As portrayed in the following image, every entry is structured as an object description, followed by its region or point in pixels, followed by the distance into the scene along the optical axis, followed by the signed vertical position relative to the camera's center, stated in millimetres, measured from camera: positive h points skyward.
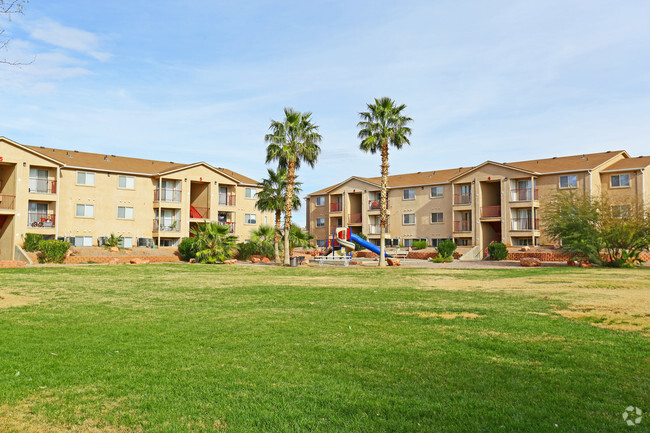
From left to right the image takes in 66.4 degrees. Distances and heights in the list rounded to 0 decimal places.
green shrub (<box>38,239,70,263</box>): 34812 -412
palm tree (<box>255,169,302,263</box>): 42000 +4500
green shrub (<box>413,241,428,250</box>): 55875 +16
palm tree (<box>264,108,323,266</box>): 37094 +7764
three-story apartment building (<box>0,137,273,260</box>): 40781 +4500
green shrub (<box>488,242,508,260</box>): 44781 -530
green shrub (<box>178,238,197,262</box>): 40534 -319
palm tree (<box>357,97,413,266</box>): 36656 +8535
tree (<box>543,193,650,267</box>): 33750 +1093
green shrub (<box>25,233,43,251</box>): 37688 +316
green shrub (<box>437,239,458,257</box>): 45406 -353
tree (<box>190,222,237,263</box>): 37844 +89
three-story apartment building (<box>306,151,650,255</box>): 48156 +5461
